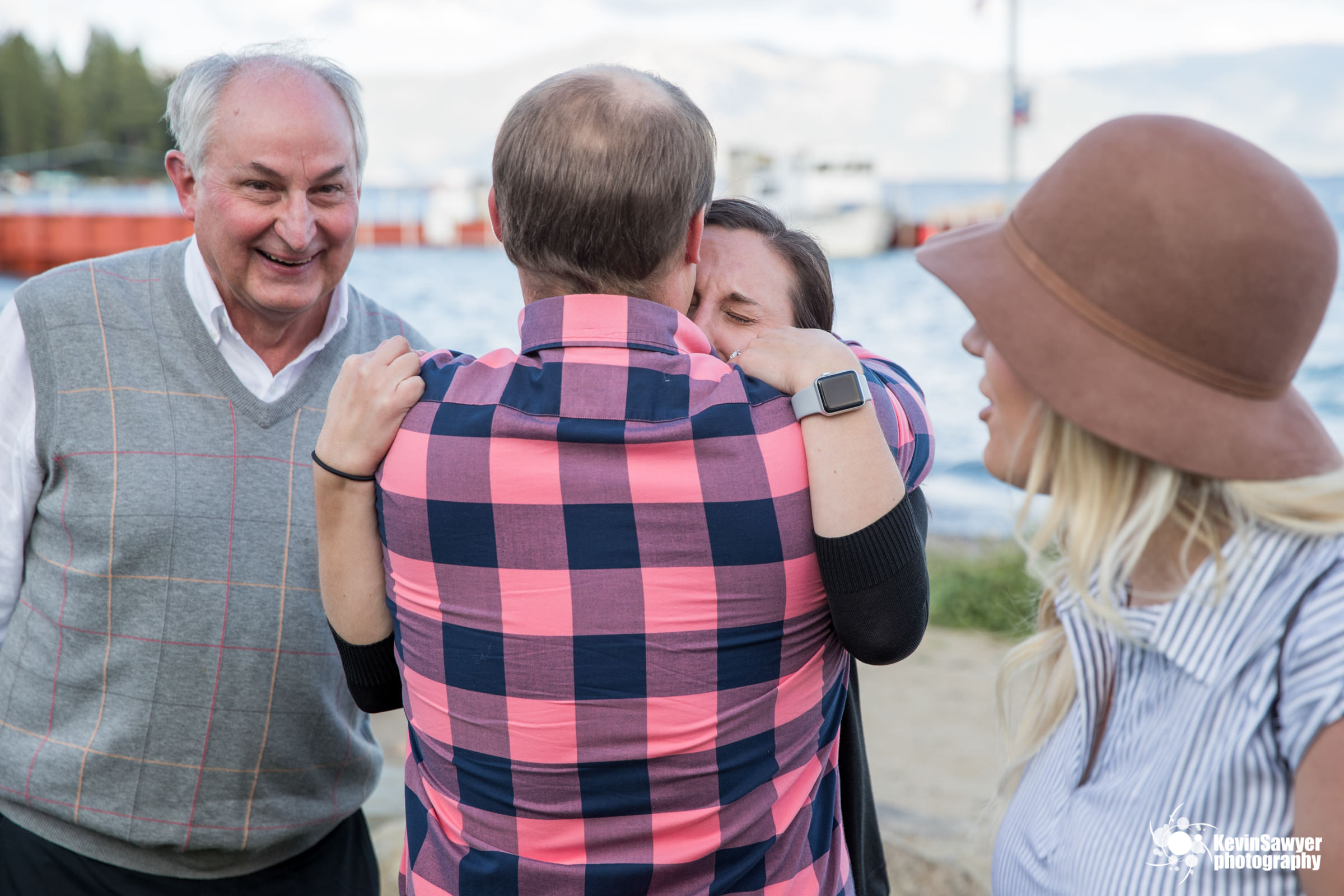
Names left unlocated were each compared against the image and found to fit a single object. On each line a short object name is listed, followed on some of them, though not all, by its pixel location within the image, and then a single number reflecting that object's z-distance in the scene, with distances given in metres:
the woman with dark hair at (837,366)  1.30
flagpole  21.00
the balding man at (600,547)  1.28
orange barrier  33.69
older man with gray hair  1.96
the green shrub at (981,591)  7.04
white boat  44.47
